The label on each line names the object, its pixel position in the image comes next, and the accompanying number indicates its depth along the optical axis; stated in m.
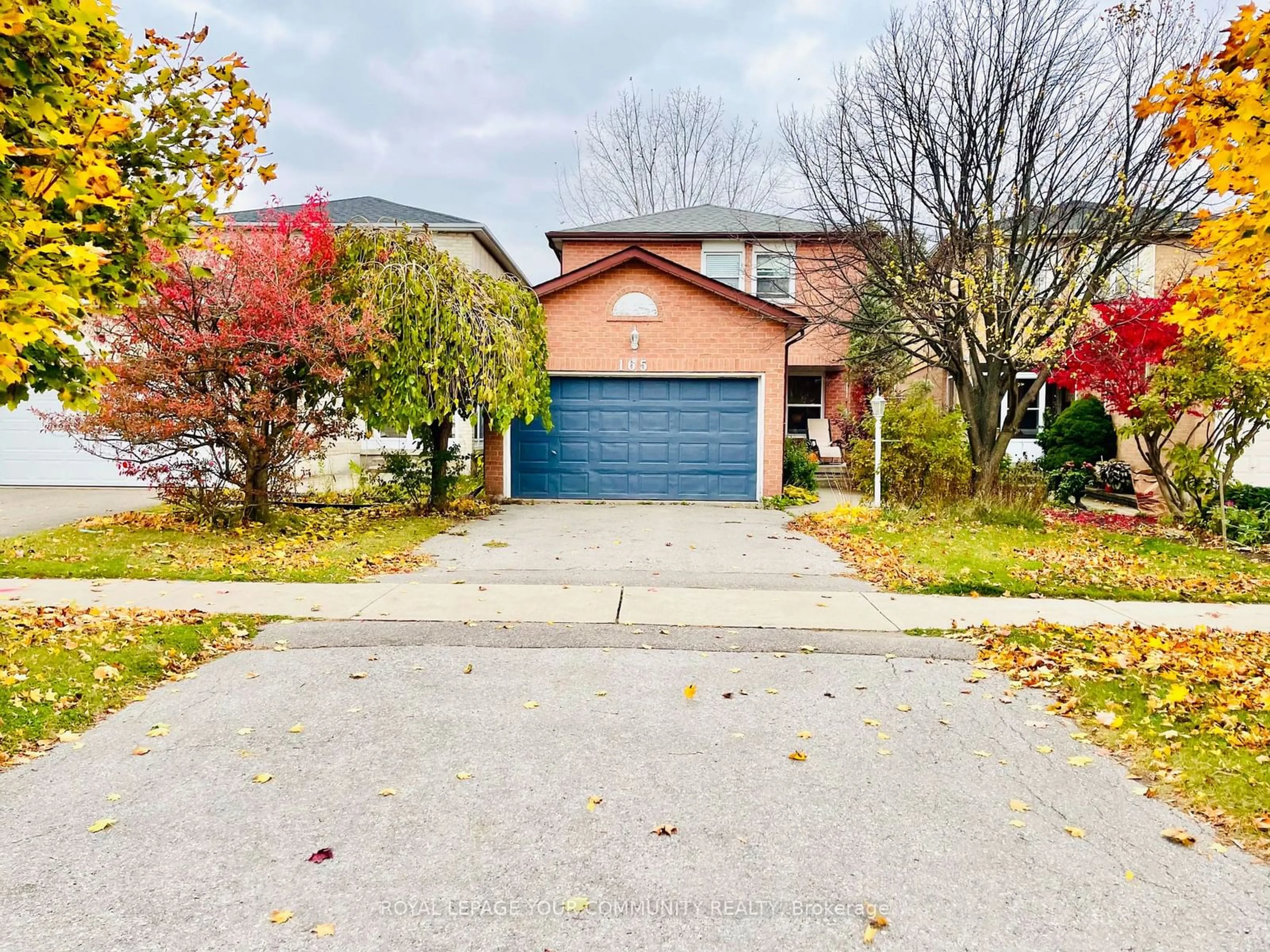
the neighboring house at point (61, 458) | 15.21
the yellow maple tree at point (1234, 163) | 3.90
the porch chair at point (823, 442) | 21.19
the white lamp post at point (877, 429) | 12.67
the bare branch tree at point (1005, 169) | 11.55
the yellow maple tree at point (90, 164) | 3.40
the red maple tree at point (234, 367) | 9.01
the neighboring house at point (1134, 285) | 13.23
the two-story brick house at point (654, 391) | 15.18
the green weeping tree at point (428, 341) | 10.95
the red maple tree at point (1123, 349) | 11.70
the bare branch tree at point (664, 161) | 31.08
